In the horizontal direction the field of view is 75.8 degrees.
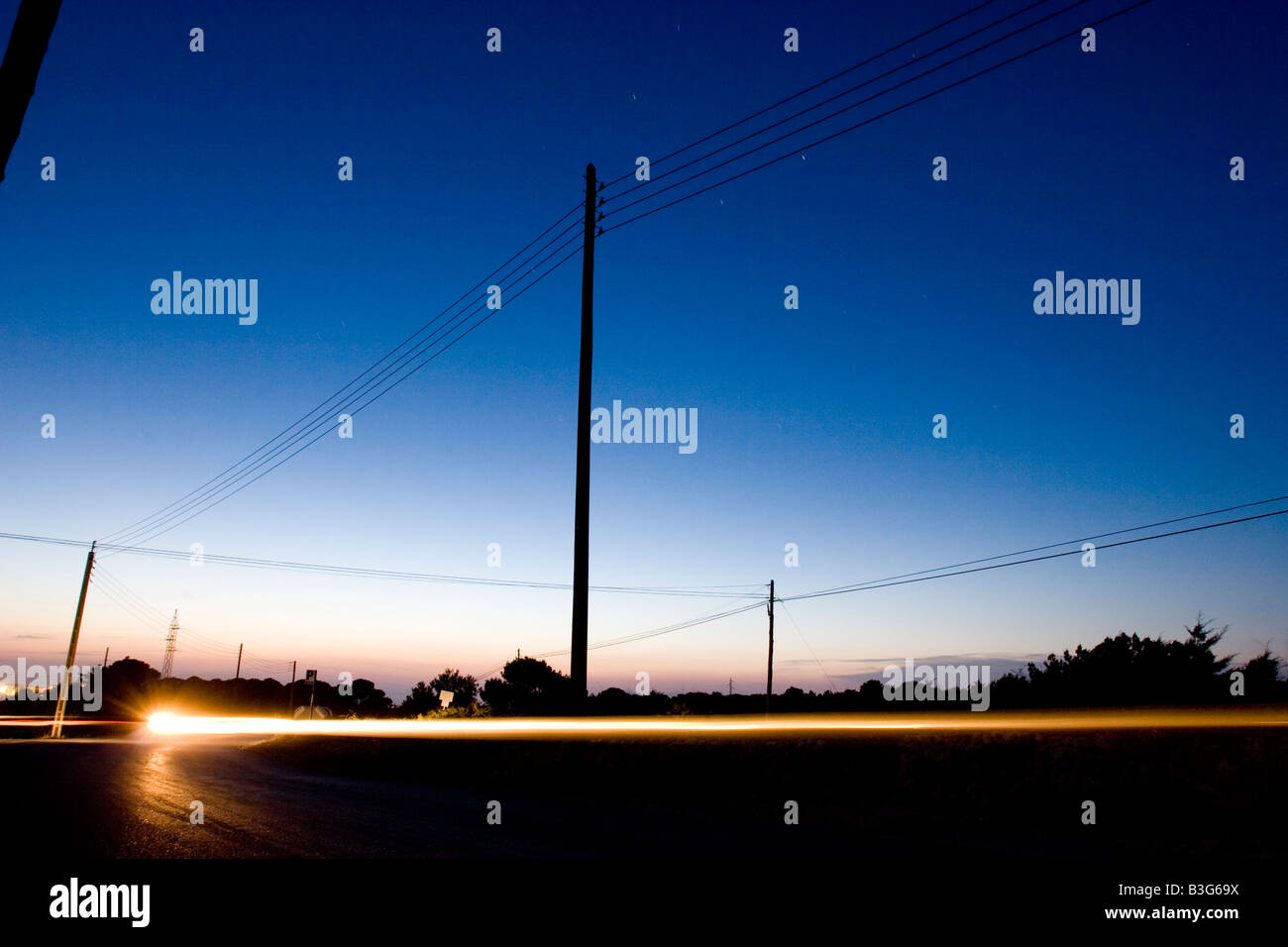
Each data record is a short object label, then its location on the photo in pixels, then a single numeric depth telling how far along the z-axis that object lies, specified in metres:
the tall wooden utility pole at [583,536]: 15.23
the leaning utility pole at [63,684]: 48.94
